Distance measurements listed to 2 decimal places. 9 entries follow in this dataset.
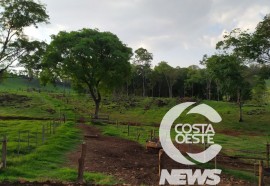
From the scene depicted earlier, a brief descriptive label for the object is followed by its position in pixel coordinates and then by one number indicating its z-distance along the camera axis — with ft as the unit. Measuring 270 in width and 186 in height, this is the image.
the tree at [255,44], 74.64
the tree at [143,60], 179.00
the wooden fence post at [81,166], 25.59
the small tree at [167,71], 171.99
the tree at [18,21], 60.80
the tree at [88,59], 93.93
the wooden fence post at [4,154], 29.38
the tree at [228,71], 86.62
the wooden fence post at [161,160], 26.75
